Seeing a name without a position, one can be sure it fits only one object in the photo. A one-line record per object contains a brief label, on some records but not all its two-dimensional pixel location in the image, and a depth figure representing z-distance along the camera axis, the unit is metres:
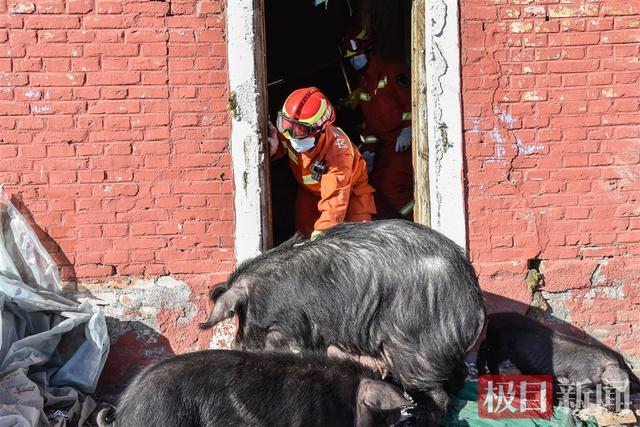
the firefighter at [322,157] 5.90
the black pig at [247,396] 3.99
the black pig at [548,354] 5.12
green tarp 4.95
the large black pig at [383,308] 4.70
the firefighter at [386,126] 7.44
